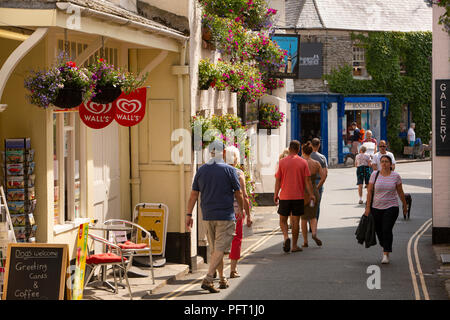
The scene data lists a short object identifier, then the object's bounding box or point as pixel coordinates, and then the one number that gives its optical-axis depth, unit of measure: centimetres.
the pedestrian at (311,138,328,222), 1638
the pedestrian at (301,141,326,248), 1514
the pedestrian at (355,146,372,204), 2247
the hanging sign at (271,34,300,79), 2263
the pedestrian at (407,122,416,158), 4372
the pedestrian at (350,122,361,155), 4009
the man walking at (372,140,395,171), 1922
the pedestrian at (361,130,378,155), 2252
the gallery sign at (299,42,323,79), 4175
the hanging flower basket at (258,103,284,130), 2323
